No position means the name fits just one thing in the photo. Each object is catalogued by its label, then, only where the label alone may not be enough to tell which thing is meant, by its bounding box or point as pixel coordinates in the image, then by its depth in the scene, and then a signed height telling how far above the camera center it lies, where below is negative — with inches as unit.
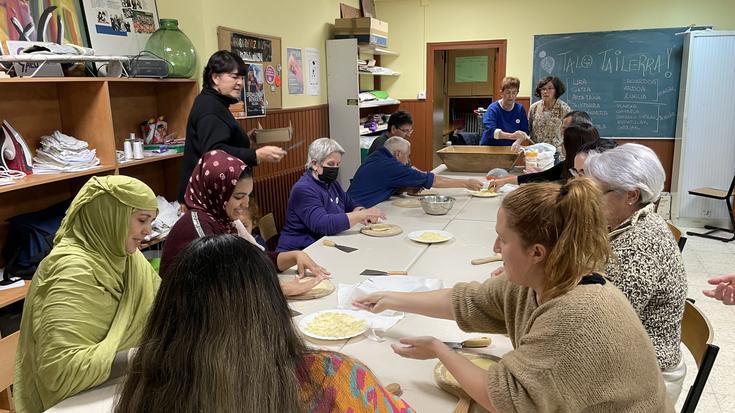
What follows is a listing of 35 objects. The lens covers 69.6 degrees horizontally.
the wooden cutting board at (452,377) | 50.9 -27.4
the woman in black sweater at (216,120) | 115.7 -2.9
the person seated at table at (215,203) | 75.2 -14.1
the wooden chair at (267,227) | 124.8 -28.6
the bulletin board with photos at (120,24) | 112.0 +18.7
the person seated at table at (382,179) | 143.8 -20.7
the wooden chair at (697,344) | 56.8 -28.8
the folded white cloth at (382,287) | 69.0 -26.4
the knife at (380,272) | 85.4 -27.4
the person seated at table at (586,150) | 85.2 -8.7
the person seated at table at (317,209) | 111.8 -22.7
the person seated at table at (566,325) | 41.5 -18.0
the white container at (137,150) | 116.6 -9.0
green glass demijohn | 123.3 +14.0
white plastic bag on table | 162.1 -18.4
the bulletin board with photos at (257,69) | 154.1 +11.5
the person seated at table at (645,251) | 58.3 -17.1
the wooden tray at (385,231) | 110.0 -26.8
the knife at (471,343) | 59.9 -27.2
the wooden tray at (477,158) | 186.0 -20.5
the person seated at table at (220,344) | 31.8 -14.5
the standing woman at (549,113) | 192.1 -5.7
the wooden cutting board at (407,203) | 138.9 -26.6
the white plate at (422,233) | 103.8 -26.6
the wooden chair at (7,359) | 58.6 -27.0
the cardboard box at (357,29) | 209.2 +28.9
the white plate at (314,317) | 62.2 -26.8
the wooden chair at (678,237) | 89.8 -24.4
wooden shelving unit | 100.2 -1.8
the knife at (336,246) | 100.7 -27.1
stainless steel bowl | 126.7 -24.8
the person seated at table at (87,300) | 51.9 -19.8
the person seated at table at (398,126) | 163.5 -7.5
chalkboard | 228.5 +9.5
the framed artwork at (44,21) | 94.9 +16.9
